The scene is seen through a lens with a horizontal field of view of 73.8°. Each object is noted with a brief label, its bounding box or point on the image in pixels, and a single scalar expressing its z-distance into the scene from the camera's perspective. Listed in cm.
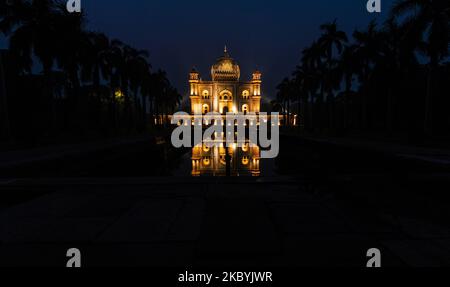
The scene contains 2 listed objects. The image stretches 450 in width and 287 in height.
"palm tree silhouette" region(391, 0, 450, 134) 1962
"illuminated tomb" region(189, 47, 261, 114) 9944
